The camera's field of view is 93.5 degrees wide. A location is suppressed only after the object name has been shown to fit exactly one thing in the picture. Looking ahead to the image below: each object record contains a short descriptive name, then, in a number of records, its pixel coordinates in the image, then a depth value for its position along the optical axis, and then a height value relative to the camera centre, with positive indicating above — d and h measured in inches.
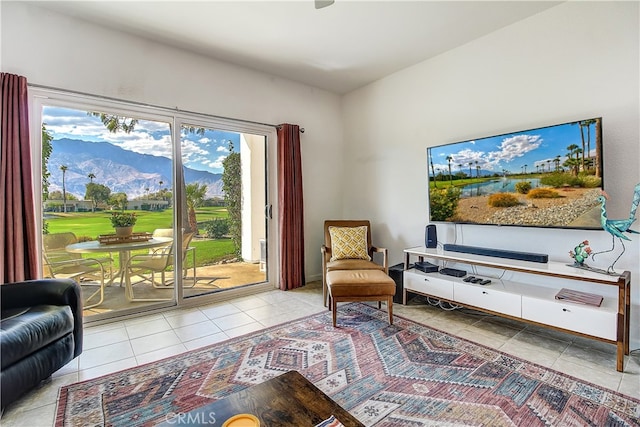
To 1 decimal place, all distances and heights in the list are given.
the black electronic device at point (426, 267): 125.7 -25.5
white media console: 78.9 -29.6
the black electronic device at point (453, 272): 117.8 -26.3
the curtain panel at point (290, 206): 156.6 +3.2
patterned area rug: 63.5 -43.1
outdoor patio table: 112.7 -11.6
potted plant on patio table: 119.2 -1.8
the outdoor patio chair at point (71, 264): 107.0 -16.8
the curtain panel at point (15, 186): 91.6 +10.9
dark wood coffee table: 41.9 -29.2
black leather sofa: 63.8 -26.0
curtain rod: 101.3 +45.0
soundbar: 99.7 -17.6
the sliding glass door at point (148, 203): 108.8 +5.8
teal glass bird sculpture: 81.0 -6.1
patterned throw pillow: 143.2 -16.0
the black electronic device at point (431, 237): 131.8 -13.3
